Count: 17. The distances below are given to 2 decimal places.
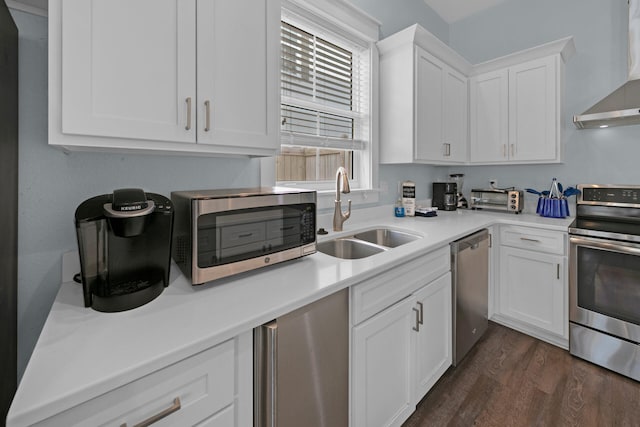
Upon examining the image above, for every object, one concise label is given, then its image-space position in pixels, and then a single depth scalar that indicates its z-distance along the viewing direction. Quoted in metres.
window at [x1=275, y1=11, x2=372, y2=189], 1.90
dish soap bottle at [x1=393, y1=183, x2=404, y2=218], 2.54
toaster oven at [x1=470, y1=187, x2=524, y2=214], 2.74
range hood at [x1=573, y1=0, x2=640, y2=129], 1.99
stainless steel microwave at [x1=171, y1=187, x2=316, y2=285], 0.97
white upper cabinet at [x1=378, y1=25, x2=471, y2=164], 2.26
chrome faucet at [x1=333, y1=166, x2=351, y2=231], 1.85
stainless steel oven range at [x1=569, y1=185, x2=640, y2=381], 1.84
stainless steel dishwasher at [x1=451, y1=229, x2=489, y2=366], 1.86
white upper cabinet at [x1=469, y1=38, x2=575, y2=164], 2.46
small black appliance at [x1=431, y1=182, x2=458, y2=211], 3.02
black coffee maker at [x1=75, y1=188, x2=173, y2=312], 0.80
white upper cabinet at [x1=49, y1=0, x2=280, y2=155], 0.83
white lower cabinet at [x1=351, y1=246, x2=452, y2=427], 1.19
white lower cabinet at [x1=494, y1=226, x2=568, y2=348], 2.18
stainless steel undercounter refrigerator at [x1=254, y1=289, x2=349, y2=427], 0.85
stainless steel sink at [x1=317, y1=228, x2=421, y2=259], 1.69
